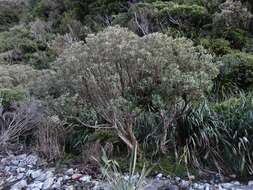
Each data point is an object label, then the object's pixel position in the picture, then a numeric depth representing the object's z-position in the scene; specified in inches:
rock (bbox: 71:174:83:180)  124.7
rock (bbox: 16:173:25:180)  135.1
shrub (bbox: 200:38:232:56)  219.0
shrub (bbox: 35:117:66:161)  143.4
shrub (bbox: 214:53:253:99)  178.2
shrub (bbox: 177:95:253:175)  118.5
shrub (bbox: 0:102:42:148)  159.6
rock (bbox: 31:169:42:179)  133.2
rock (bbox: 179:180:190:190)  114.3
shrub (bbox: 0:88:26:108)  180.2
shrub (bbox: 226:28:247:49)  234.7
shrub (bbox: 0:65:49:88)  223.6
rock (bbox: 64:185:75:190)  119.6
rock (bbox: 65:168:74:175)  129.3
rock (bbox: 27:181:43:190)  123.7
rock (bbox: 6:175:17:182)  133.2
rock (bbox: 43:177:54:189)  123.3
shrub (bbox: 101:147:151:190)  98.7
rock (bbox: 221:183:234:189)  112.0
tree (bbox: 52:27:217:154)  113.8
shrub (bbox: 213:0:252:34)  242.1
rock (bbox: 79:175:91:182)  122.8
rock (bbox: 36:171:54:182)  129.8
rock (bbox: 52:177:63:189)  122.5
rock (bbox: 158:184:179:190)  114.3
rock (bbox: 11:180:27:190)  125.9
